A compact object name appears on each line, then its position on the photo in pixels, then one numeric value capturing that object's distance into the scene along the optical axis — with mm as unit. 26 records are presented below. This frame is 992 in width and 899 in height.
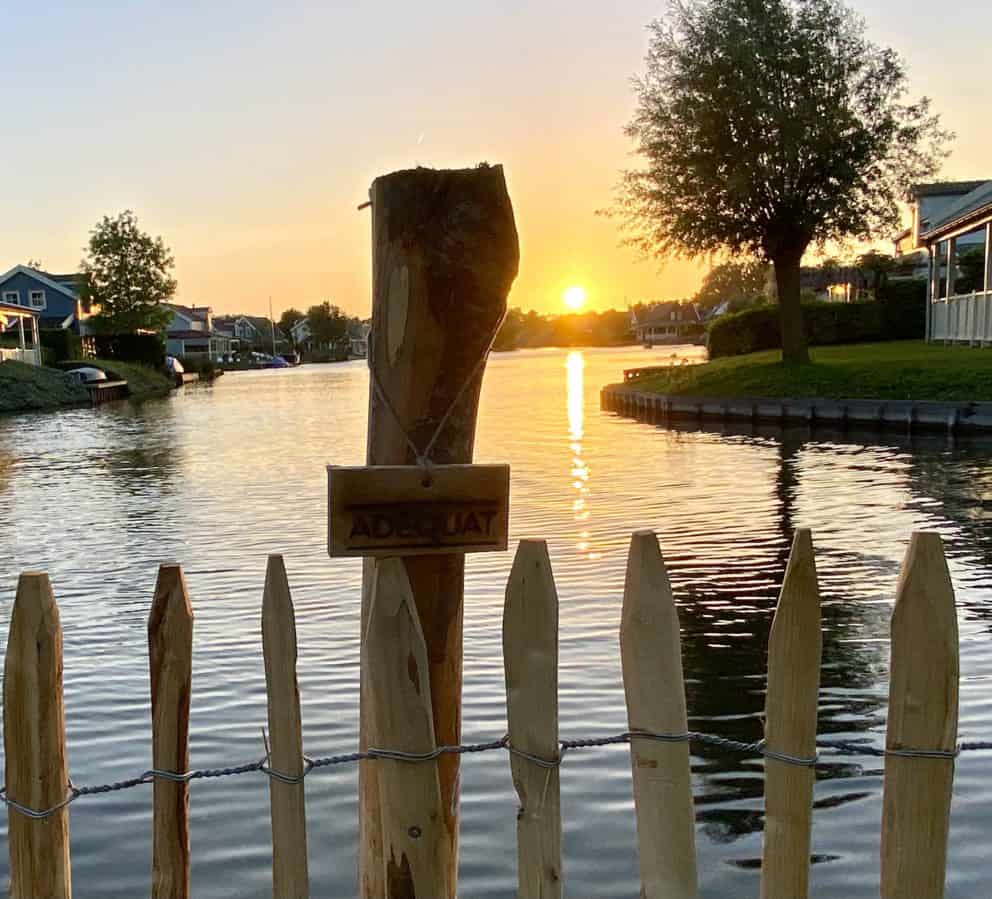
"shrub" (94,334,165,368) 71062
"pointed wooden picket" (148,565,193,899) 2537
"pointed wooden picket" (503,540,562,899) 2398
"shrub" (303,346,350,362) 158750
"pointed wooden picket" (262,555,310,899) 2480
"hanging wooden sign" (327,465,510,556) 2559
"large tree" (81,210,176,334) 74812
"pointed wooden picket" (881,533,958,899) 2285
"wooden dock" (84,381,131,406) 49281
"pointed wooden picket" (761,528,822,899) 2332
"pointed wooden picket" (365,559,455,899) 2479
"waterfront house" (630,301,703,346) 166375
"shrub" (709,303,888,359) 45000
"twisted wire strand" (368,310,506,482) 2645
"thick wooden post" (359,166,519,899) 2539
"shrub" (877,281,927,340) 44750
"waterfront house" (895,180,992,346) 32094
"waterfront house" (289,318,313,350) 169500
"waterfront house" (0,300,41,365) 52531
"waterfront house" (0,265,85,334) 85375
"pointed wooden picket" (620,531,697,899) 2369
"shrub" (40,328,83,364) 61750
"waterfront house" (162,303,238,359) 126562
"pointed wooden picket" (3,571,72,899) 2488
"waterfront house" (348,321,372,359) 179338
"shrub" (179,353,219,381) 86312
